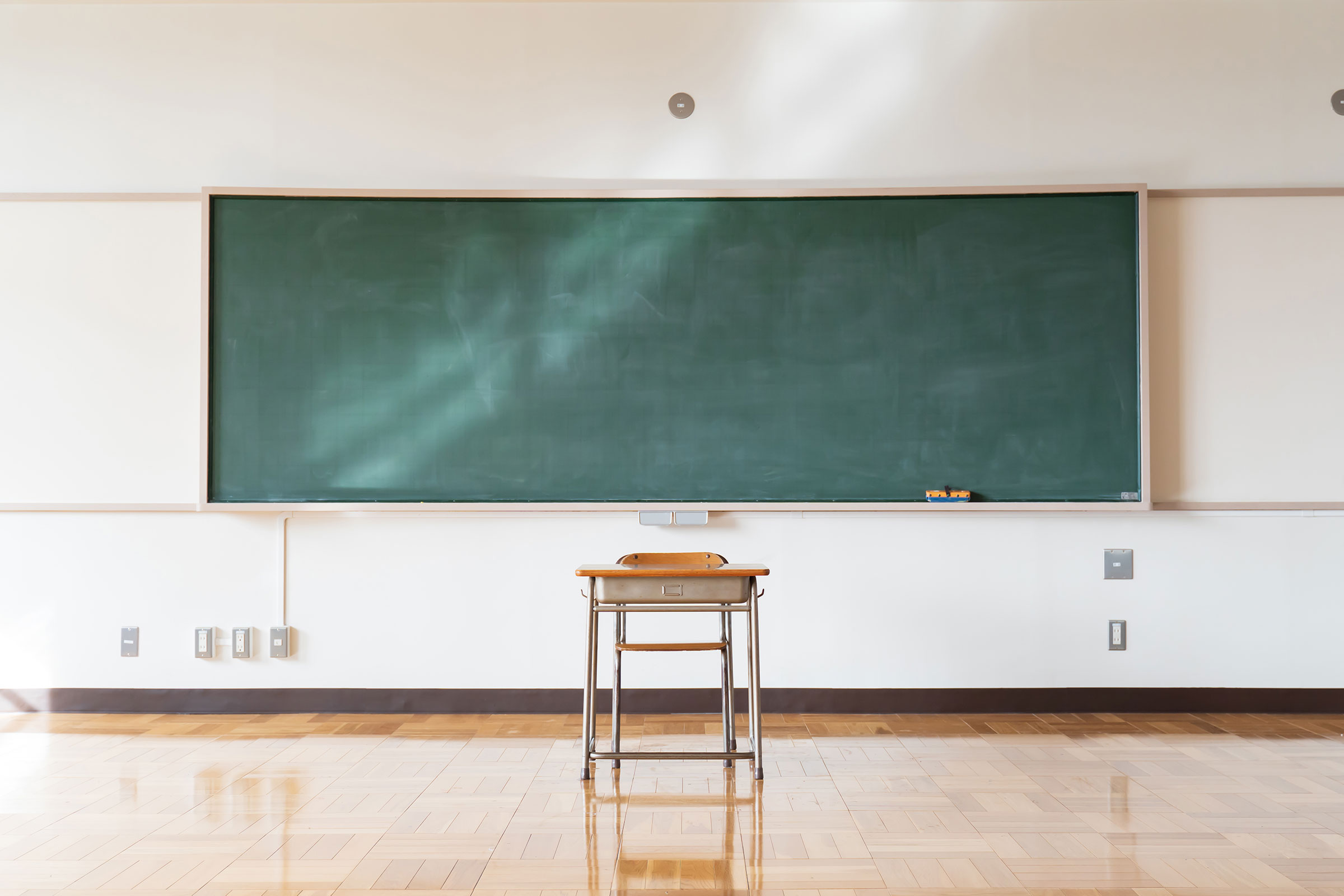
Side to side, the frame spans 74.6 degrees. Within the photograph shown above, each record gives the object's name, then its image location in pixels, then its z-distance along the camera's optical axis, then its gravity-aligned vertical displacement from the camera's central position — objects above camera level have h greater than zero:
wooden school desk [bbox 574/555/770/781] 3.04 -0.47
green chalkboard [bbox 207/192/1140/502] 3.98 +0.49
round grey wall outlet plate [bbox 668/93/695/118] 4.05 +1.62
